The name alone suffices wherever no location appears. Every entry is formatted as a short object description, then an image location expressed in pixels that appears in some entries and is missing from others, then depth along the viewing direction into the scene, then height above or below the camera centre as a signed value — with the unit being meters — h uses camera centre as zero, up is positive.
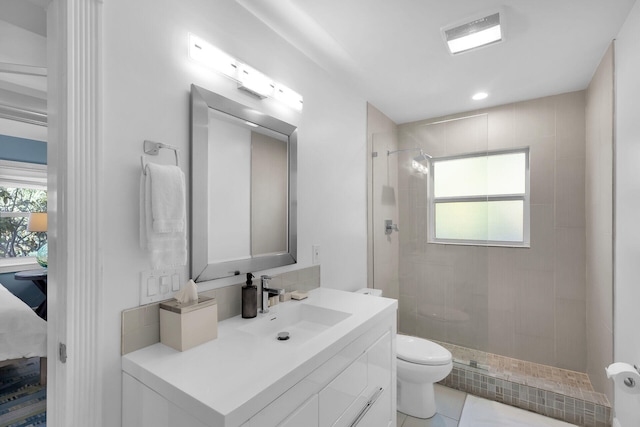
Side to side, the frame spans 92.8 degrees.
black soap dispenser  1.43 -0.42
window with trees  3.59 +0.07
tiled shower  2.52 -0.41
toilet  2.09 -1.12
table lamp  3.70 -0.15
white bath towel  1.07 -0.08
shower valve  2.84 -0.13
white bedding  2.21 -0.90
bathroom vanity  0.84 -0.53
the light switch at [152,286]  1.14 -0.27
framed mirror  1.31 +0.12
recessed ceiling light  2.60 +1.02
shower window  2.64 +0.12
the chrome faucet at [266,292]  1.53 -0.40
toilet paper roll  1.30 -0.72
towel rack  1.12 +0.25
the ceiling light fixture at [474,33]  1.64 +1.02
